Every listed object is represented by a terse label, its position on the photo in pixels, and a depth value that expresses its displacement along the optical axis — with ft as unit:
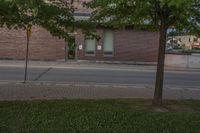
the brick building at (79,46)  123.75
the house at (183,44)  179.96
